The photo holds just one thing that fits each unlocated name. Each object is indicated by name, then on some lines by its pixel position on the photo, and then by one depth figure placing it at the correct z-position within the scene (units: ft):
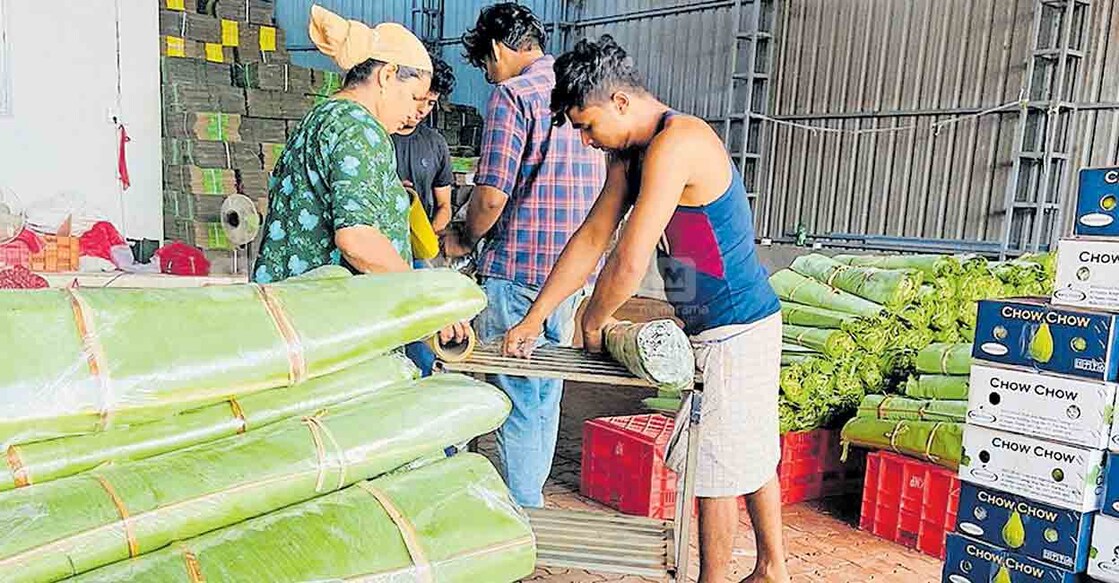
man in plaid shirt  8.94
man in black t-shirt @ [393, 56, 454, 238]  12.19
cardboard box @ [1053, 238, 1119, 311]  7.32
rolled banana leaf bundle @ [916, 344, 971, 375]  11.39
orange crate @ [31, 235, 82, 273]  13.07
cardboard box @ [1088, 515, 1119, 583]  7.27
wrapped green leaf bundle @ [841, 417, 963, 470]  10.38
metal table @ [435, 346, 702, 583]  6.18
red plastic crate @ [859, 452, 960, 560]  10.44
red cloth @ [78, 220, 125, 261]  13.98
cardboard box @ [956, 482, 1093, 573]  7.43
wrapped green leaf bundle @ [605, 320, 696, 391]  5.80
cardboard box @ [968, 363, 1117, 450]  7.28
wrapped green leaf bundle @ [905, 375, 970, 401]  11.18
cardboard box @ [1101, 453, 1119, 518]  7.30
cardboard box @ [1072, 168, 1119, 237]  7.38
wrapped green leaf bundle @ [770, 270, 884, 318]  12.47
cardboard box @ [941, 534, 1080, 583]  7.63
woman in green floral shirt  6.29
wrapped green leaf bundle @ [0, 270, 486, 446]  2.97
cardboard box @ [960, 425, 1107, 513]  7.36
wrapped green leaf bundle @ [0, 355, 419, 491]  3.25
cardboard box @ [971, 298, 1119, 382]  7.25
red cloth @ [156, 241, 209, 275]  14.16
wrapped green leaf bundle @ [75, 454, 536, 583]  3.29
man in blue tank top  6.94
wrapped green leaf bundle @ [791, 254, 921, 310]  12.30
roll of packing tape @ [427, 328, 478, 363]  6.25
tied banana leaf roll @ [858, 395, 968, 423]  10.78
